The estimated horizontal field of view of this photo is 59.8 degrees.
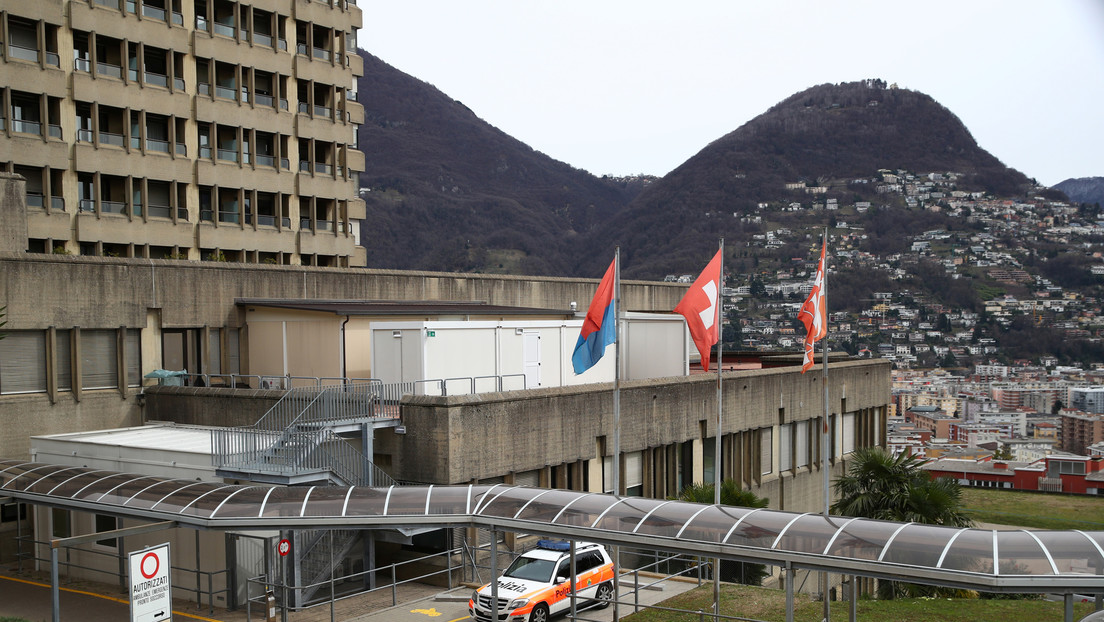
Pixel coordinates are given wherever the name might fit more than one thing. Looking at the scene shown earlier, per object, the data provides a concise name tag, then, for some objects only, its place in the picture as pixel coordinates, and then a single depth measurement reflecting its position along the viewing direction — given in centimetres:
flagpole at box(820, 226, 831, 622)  2377
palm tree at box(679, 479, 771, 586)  2923
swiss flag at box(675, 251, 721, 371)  2356
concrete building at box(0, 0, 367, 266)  4462
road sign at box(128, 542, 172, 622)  1795
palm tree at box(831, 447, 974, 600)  2966
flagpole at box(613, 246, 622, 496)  2419
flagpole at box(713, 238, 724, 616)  2330
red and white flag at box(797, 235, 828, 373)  2398
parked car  2192
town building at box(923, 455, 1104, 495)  11556
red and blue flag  2433
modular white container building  3044
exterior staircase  2459
